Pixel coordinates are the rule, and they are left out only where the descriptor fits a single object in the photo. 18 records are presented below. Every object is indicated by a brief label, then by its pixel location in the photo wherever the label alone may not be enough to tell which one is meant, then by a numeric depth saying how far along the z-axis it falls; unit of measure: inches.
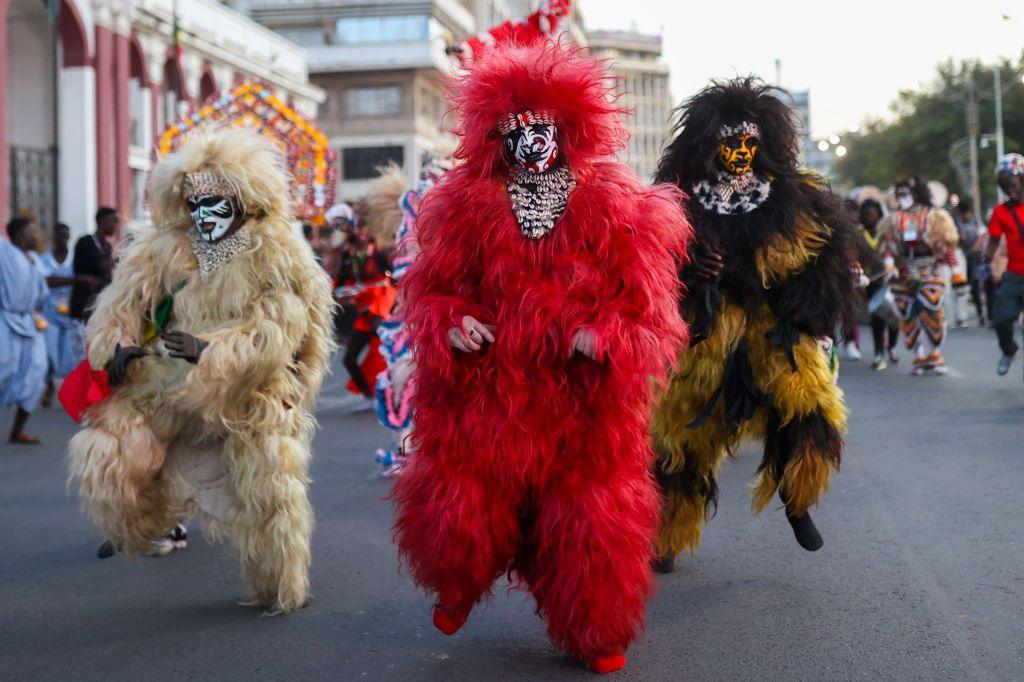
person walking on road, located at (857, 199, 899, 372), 571.5
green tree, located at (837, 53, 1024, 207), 2388.0
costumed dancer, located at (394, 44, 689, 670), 170.9
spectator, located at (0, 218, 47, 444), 424.5
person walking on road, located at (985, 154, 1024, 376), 467.4
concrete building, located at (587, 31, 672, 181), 6309.1
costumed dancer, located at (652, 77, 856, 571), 211.6
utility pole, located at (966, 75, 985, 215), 1884.8
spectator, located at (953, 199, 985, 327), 859.4
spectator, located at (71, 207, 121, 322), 508.7
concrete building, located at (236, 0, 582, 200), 2267.5
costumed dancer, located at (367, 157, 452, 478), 335.9
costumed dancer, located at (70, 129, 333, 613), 208.4
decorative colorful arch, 671.1
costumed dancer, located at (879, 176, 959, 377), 544.7
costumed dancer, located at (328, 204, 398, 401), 466.0
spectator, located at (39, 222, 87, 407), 540.7
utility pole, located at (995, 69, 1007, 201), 2073.1
